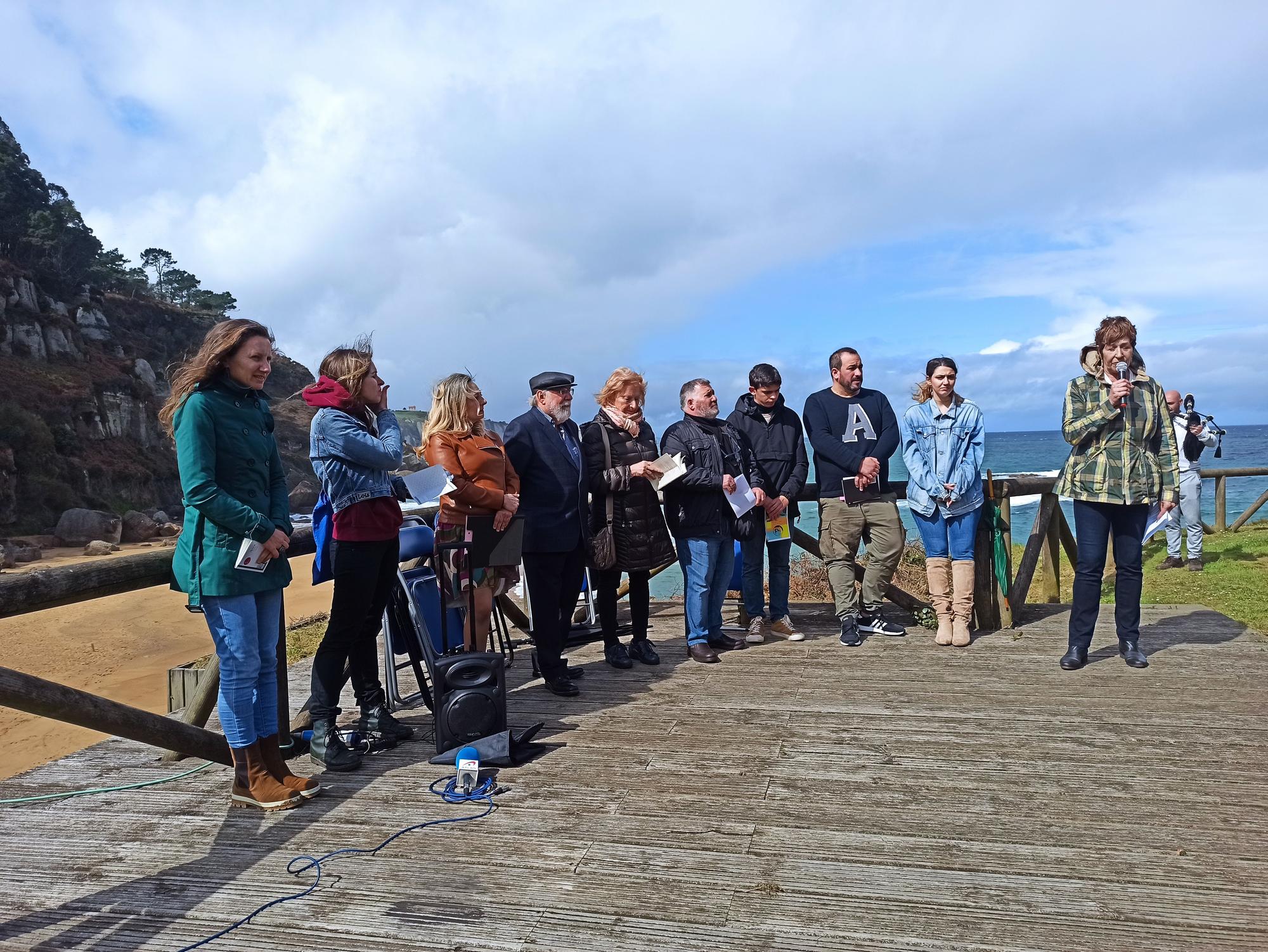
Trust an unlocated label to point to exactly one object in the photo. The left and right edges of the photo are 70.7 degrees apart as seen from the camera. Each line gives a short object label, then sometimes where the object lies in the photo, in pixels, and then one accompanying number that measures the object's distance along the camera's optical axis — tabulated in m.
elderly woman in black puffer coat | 5.11
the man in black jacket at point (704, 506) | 5.39
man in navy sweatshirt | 5.83
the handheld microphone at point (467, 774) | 3.40
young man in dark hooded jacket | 5.86
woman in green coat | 3.18
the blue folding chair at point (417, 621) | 4.67
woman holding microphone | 4.78
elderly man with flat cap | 4.75
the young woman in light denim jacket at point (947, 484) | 5.62
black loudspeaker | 3.81
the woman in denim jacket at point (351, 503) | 3.71
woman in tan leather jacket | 4.45
